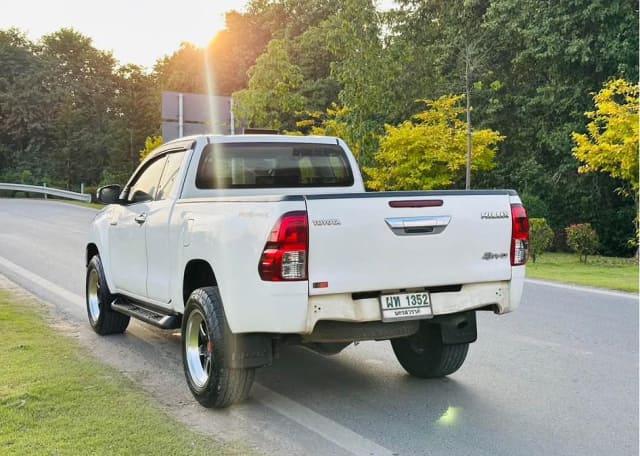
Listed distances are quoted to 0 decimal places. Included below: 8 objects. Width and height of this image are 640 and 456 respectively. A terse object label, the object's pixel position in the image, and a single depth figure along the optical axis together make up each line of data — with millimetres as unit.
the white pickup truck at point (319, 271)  4352
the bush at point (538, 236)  16016
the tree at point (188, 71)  48031
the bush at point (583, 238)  16781
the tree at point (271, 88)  26141
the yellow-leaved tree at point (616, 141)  16531
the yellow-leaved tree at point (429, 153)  21781
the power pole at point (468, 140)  20281
